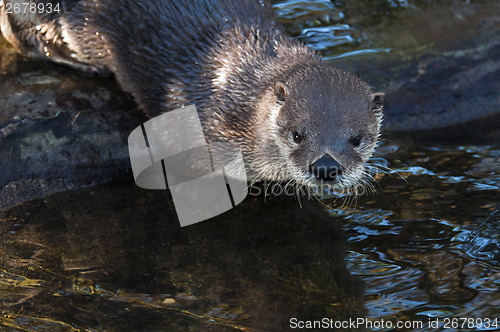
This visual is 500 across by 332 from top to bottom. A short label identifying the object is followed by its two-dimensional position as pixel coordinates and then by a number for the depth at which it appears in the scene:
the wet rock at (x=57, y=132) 4.05
